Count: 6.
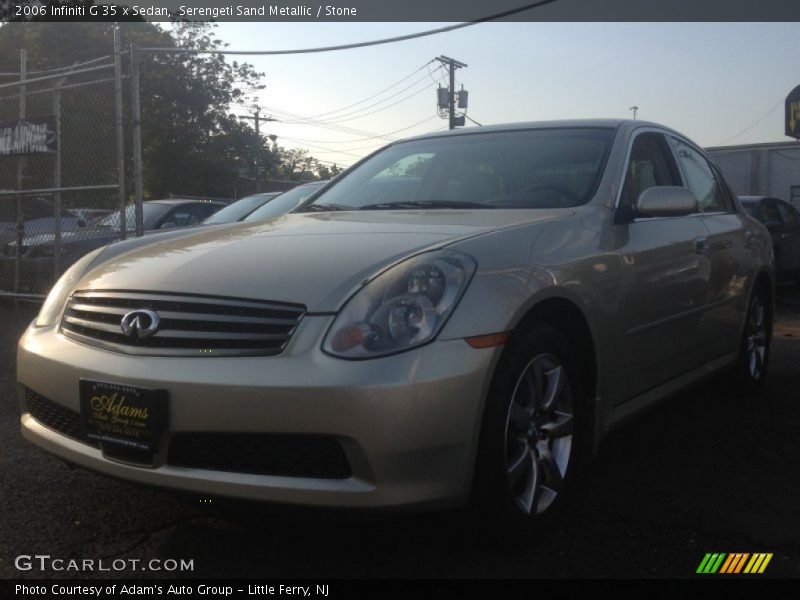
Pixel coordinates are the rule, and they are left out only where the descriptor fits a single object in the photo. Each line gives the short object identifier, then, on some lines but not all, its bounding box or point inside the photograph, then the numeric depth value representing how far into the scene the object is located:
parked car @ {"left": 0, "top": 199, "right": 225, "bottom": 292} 8.87
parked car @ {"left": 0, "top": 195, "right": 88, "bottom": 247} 9.09
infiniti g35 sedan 2.46
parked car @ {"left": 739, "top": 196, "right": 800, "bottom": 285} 11.07
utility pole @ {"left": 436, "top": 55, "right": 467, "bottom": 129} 38.78
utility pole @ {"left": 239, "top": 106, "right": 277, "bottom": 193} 50.61
